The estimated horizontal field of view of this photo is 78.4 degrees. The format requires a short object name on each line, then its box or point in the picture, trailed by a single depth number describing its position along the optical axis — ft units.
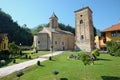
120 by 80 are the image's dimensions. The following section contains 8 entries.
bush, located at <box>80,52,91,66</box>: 27.21
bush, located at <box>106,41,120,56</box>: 36.99
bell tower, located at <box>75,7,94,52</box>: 78.01
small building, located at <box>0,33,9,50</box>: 69.31
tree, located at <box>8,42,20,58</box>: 53.71
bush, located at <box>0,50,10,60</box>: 49.08
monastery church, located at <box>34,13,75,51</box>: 87.32
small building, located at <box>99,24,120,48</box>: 56.27
